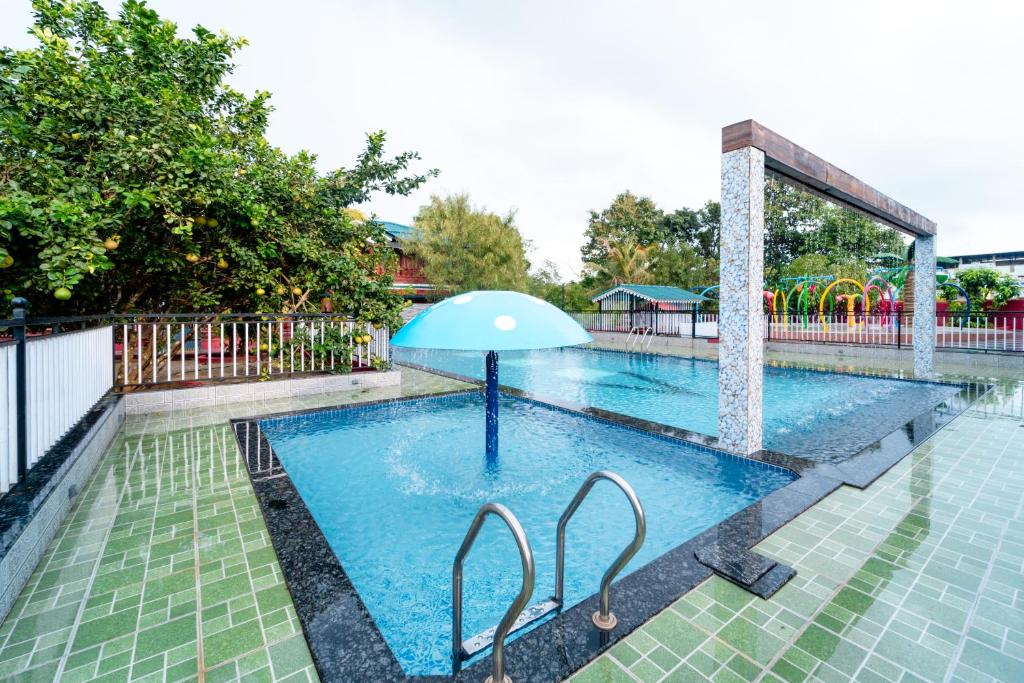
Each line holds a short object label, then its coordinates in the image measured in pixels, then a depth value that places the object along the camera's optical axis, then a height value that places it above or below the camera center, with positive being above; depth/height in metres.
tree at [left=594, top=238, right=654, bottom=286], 33.19 +5.74
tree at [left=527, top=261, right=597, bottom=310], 29.07 +3.66
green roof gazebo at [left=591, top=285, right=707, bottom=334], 21.70 +2.22
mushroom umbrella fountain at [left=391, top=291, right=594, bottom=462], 3.91 +0.16
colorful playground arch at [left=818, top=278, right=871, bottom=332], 19.07 +1.65
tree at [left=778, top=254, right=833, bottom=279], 30.39 +5.11
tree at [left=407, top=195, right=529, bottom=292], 22.41 +4.85
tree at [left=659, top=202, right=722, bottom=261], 38.88 +9.91
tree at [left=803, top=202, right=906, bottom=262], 35.34 +8.21
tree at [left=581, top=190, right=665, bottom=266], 37.84 +10.22
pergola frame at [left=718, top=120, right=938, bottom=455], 4.77 +0.78
